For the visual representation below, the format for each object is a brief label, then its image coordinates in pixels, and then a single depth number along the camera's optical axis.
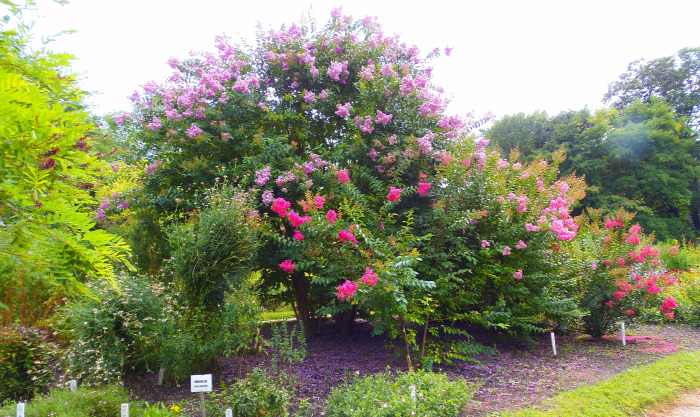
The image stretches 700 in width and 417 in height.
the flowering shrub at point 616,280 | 6.43
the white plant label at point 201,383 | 3.08
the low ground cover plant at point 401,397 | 3.20
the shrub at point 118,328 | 3.96
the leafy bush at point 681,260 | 11.77
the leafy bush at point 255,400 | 3.38
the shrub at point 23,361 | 4.05
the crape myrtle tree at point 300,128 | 5.46
